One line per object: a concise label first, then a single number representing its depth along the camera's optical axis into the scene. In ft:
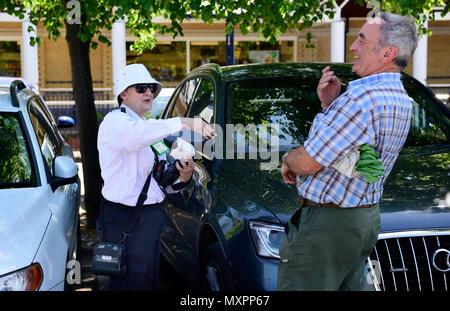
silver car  11.61
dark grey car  11.39
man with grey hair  8.84
